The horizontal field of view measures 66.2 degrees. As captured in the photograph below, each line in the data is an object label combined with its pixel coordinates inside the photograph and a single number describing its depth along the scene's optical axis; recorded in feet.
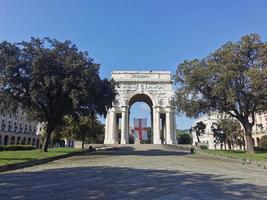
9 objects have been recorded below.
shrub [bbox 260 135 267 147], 139.85
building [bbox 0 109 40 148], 161.85
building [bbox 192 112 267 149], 160.23
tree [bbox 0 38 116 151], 57.27
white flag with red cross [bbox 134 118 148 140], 141.64
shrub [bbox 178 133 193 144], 230.97
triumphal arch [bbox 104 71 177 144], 140.96
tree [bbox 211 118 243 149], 148.99
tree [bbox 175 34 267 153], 67.11
